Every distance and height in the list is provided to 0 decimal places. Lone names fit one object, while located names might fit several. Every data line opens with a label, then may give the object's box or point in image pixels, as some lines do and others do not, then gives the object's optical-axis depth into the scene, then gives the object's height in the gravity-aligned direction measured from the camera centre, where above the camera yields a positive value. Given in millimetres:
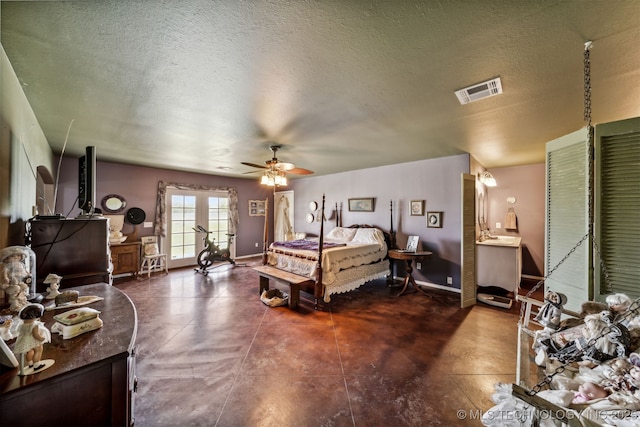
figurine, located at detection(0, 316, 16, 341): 1010 -518
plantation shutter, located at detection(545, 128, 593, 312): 1711 -7
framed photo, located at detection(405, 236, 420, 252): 4375 -532
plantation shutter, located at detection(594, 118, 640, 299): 1530 +77
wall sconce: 4453 +704
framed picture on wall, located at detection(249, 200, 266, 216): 7305 +229
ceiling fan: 3533 +696
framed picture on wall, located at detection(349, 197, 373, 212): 5387 +245
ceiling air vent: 1868 +1055
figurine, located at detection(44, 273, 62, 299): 1564 -485
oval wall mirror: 4902 +231
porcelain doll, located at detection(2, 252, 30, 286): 1258 -301
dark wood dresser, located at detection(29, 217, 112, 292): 1980 -316
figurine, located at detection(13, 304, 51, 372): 803 -436
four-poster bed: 3537 -816
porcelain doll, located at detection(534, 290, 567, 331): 1447 -594
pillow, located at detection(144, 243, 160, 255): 5207 -774
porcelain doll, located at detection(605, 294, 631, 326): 1197 -466
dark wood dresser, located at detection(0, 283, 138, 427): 762 -612
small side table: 4039 -734
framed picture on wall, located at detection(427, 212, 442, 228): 4406 -66
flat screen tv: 2359 +304
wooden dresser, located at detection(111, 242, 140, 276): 4645 -884
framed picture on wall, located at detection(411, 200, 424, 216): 4637 +167
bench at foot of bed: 3428 -976
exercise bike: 5461 -988
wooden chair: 5113 -947
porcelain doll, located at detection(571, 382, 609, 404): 1041 -792
